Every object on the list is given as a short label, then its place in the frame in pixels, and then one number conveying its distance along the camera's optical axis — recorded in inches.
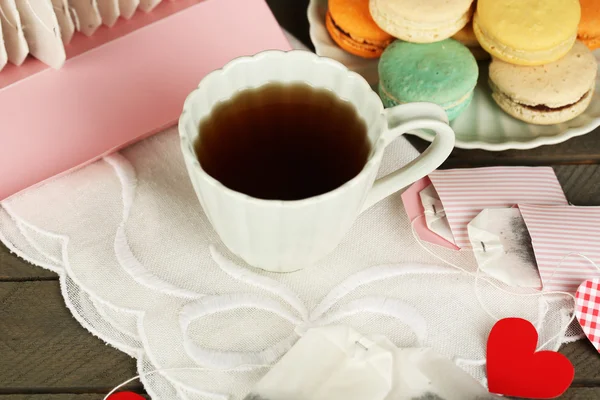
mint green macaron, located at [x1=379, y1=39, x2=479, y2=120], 24.1
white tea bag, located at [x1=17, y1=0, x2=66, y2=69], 21.6
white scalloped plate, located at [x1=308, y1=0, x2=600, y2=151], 24.1
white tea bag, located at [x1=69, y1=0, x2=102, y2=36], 22.5
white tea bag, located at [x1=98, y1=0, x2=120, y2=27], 22.7
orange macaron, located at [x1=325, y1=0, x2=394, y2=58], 25.2
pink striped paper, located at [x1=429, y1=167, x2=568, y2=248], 23.0
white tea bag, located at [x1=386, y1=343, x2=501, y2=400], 21.1
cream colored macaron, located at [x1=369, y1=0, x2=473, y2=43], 24.3
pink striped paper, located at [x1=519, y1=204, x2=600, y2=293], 22.4
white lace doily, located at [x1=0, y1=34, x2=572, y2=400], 21.8
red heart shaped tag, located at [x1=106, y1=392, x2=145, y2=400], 21.3
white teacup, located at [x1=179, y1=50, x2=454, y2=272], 20.6
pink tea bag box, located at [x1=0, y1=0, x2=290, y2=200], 22.8
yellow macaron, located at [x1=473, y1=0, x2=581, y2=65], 24.1
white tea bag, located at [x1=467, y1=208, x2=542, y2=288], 22.4
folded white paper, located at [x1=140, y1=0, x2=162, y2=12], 23.5
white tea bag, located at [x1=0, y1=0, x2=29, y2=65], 21.6
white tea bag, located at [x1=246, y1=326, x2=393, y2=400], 21.1
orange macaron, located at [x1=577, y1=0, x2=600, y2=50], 25.1
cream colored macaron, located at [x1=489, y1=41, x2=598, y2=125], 24.2
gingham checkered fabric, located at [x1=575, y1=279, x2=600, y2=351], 21.9
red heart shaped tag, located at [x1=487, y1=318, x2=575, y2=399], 21.4
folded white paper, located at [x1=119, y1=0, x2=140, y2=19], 23.0
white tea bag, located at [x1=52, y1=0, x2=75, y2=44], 22.3
